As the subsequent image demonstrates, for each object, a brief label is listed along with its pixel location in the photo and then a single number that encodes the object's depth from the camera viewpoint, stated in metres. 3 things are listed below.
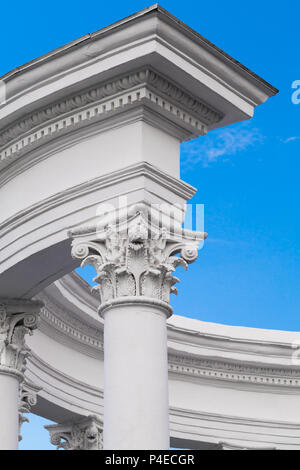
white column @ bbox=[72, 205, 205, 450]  19.39
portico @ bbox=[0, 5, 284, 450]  20.08
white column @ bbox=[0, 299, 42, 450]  25.59
